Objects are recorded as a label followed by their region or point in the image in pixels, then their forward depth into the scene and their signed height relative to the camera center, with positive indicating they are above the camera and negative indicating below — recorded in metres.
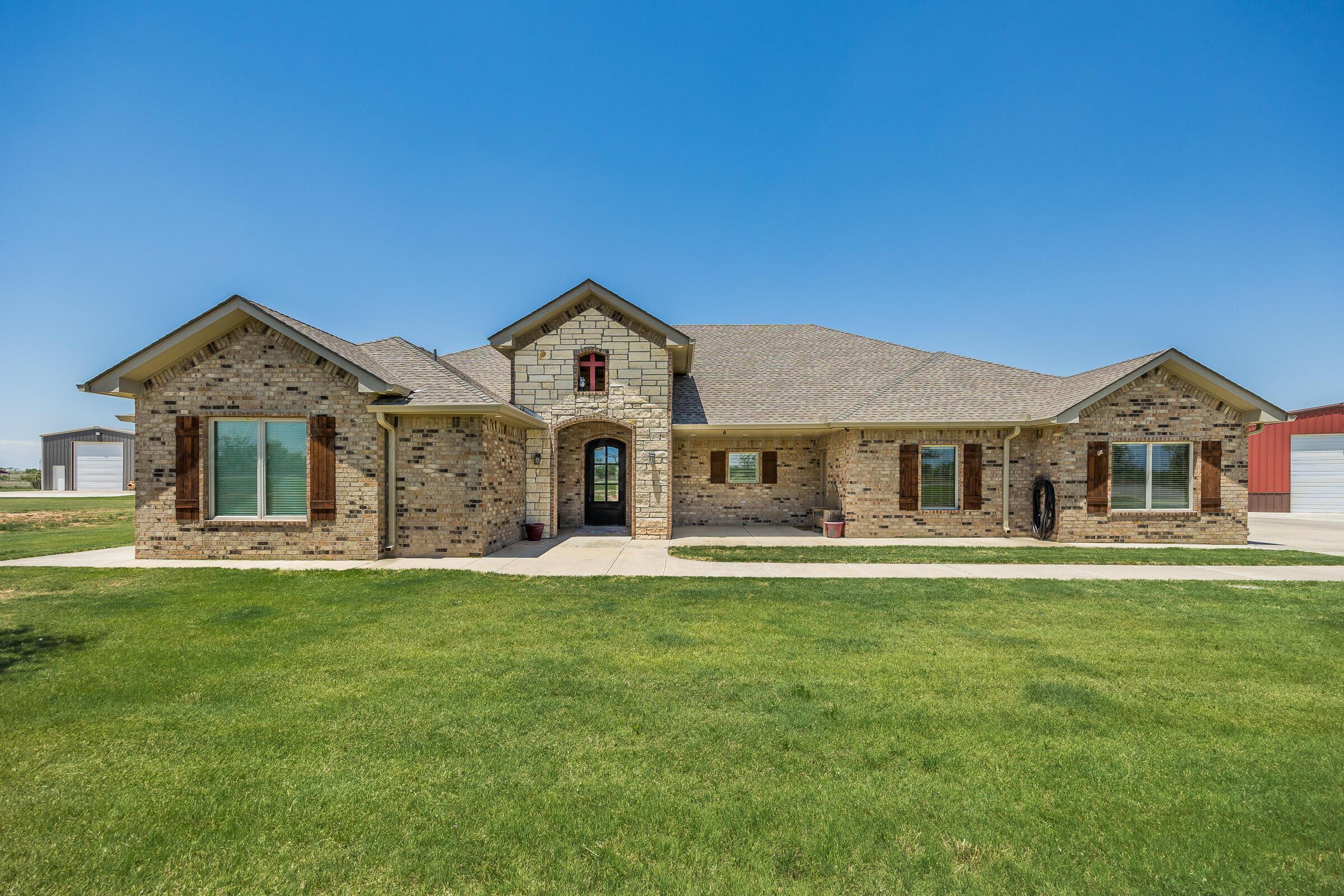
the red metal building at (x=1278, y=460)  22.20 -0.60
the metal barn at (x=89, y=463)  37.78 -1.08
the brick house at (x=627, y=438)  10.90 +0.17
